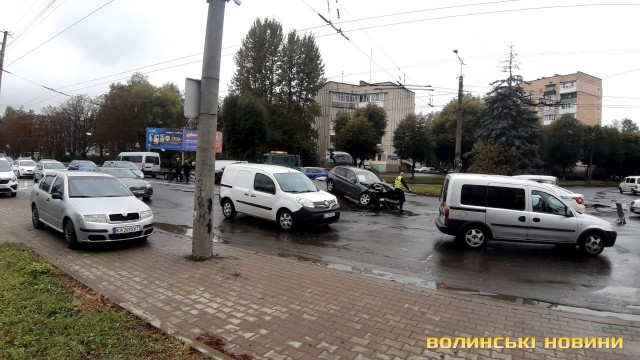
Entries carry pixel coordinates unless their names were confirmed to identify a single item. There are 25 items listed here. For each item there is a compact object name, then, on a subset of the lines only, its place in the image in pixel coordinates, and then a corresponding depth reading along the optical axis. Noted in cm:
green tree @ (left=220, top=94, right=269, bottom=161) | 4109
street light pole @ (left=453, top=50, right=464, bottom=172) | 2355
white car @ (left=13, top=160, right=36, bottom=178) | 2867
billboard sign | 4403
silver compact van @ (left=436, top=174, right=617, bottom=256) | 891
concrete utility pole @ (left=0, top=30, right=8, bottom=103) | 2604
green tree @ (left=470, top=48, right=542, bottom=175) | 3144
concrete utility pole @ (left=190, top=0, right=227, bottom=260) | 700
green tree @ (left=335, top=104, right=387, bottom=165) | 4881
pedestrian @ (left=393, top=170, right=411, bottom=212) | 1634
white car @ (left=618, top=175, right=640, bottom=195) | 3334
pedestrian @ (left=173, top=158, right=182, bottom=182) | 3022
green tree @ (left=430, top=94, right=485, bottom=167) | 4859
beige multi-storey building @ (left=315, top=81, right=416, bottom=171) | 6938
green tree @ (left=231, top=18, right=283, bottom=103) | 4847
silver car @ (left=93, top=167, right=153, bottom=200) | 1650
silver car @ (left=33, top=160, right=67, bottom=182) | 2442
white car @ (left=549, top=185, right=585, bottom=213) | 1450
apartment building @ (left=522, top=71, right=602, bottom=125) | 7556
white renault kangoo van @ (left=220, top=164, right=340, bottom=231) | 1066
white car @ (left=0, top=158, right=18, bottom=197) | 1573
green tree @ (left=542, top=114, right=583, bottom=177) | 4681
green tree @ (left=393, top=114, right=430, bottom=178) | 4466
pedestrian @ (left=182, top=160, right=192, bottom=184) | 2934
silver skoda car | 766
